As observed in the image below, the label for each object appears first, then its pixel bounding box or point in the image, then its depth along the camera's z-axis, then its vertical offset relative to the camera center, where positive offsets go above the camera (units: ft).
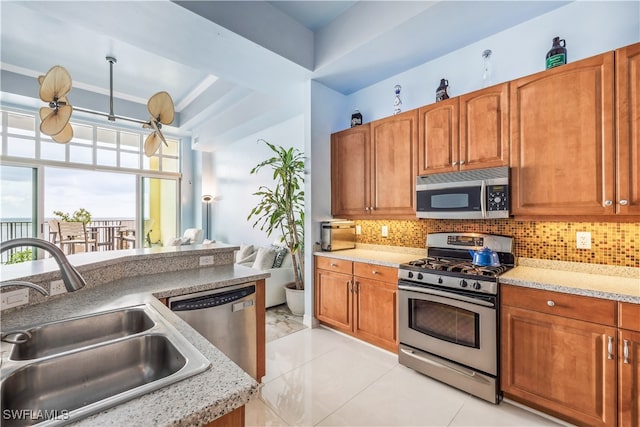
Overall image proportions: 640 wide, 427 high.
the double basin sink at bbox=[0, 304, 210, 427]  2.48 -1.63
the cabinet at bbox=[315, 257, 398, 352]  8.70 -2.86
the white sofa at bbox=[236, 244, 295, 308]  13.07 -2.75
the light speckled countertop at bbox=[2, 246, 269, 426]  2.10 -1.44
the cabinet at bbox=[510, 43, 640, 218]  5.72 +1.63
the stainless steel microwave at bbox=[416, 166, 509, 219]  7.26 +0.51
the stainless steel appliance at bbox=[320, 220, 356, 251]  10.87 -0.83
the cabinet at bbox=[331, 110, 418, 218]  9.36 +1.61
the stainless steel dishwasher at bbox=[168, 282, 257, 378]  5.78 -2.20
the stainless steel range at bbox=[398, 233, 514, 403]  6.57 -2.59
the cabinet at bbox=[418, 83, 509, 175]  7.41 +2.27
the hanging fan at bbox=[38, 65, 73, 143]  7.24 +3.04
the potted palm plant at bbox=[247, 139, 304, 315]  11.92 +0.22
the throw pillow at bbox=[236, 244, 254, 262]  16.01 -2.13
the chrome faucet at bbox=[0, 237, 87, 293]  2.83 -0.48
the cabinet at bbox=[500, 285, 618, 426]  5.33 -2.86
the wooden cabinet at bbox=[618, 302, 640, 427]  5.04 -2.72
